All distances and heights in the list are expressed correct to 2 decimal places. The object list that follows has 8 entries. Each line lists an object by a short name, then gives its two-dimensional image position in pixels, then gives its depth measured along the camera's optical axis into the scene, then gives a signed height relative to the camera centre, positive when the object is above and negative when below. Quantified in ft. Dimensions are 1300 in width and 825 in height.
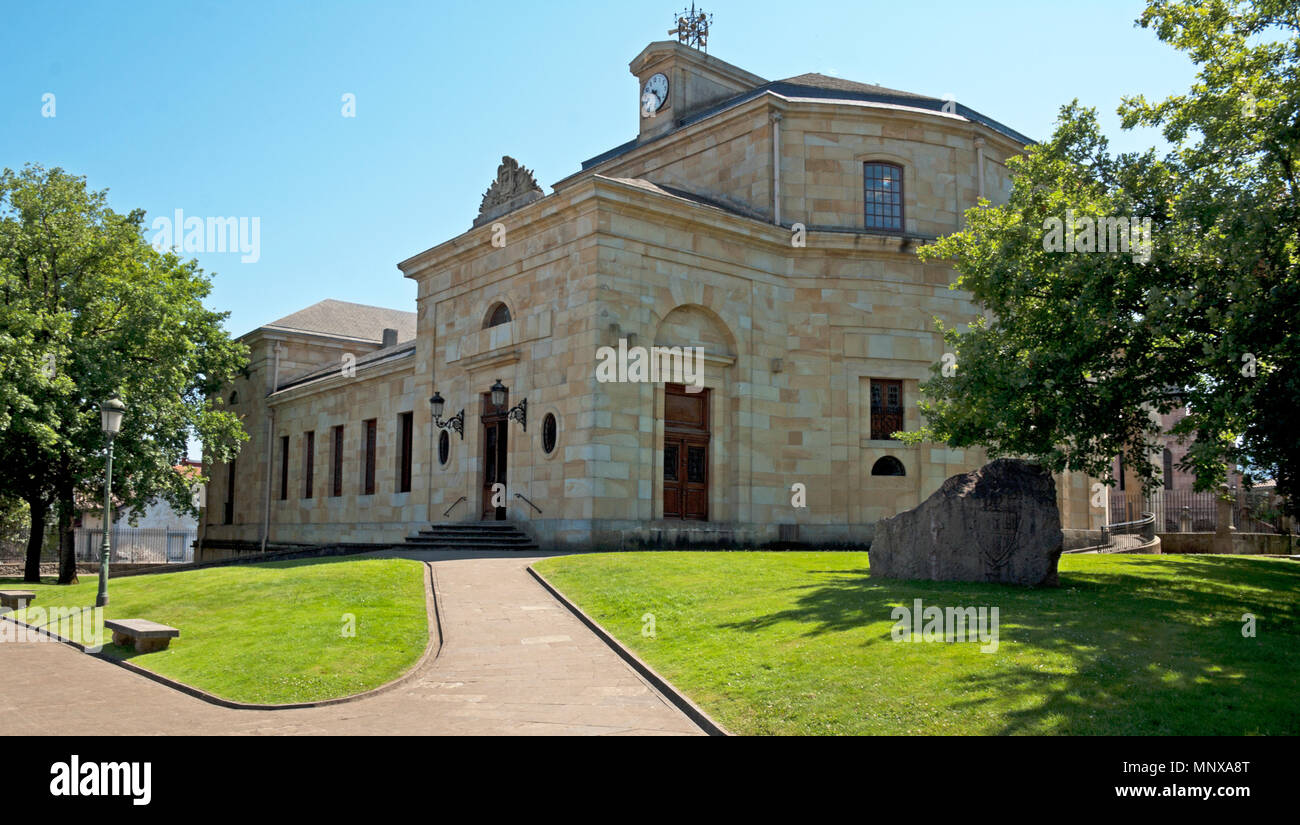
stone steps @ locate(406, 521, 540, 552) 84.84 -4.93
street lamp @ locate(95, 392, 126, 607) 65.82 +3.59
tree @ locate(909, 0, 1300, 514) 45.44 +10.14
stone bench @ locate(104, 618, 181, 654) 48.06 -7.49
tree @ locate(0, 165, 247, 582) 91.61 +12.62
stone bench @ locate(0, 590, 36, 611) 71.36 -8.59
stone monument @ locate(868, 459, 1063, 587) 51.49 -2.29
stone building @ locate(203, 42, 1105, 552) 85.25 +14.43
